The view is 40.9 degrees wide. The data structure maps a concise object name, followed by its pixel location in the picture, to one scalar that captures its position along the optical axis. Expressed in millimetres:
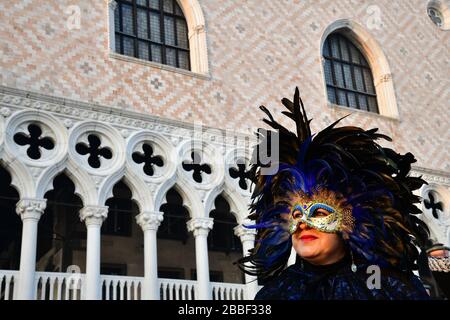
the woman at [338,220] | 2338
